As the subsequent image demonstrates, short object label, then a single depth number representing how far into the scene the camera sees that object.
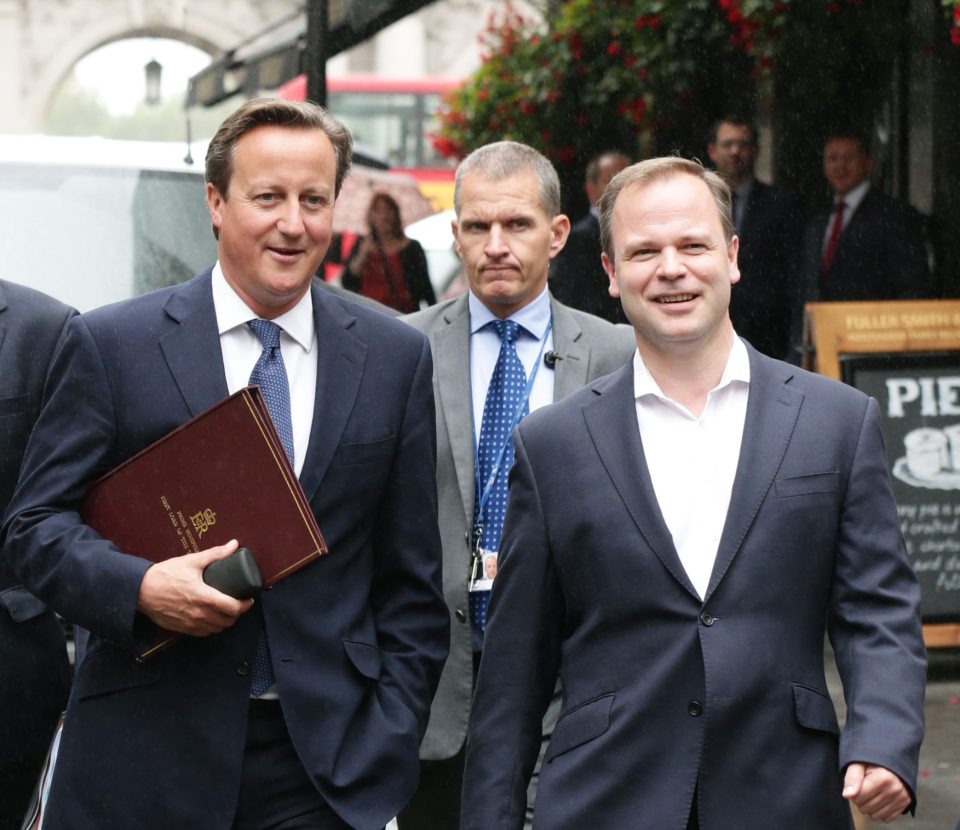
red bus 27.78
